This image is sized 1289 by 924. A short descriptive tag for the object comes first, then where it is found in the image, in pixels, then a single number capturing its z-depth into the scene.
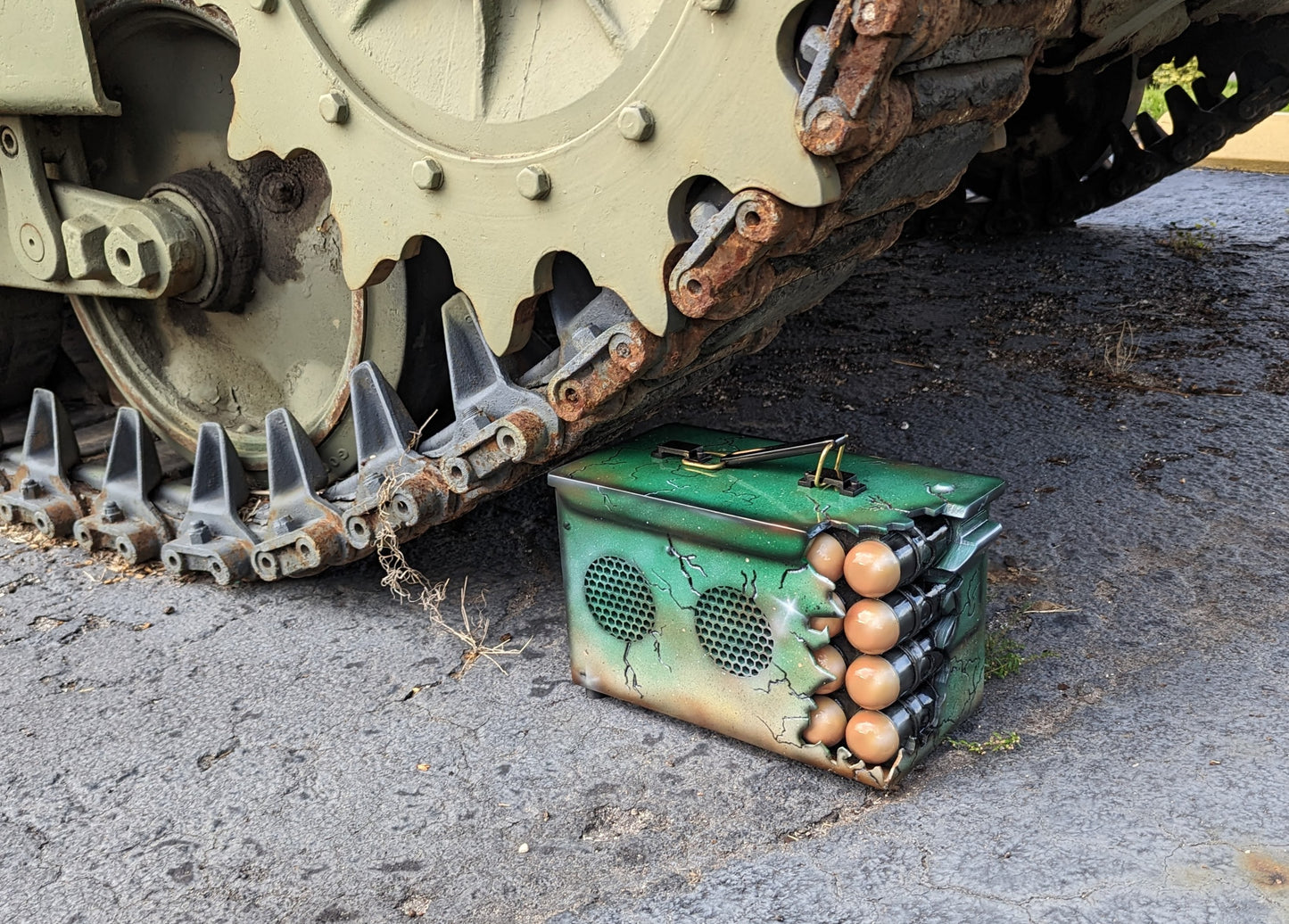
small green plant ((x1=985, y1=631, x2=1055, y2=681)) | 2.12
